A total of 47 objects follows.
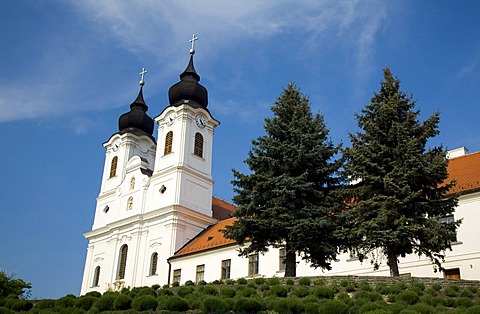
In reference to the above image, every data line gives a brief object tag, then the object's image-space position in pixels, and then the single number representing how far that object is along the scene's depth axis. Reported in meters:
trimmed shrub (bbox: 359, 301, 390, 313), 14.12
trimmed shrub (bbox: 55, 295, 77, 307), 17.58
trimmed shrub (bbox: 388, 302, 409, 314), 14.13
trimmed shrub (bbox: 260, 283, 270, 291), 18.69
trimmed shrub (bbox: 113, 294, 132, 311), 16.41
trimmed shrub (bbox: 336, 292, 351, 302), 16.15
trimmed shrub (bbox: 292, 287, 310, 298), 17.44
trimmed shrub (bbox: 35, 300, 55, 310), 17.58
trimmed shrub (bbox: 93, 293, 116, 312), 16.62
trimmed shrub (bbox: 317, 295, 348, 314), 14.30
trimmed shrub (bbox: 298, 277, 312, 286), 19.17
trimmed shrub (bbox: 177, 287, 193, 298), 19.03
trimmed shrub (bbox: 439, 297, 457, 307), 15.69
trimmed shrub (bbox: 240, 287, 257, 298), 17.81
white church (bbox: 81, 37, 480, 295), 36.84
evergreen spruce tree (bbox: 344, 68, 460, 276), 20.16
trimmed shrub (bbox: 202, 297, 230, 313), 14.87
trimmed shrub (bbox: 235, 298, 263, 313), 14.92
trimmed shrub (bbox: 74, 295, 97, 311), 17.16
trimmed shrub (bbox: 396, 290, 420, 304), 15.83
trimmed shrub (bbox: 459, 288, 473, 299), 16.59
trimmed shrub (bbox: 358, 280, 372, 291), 17.61
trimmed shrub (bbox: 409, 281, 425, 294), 17.00
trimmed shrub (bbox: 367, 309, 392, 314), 12.58
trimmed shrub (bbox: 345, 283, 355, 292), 17.91
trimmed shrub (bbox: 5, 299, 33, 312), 17.98
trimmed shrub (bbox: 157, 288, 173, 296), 19.12
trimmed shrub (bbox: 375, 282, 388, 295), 17.22
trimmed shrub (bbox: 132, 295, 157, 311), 15.78
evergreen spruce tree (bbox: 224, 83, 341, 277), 22.47
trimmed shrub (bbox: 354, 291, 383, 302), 16.14
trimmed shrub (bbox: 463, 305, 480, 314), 13.32
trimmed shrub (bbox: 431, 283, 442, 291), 17.54
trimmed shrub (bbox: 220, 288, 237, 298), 18.00
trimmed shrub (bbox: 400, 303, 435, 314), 13.97
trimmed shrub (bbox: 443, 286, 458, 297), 16.89
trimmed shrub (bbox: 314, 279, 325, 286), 18.79
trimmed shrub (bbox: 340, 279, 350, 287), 18.43
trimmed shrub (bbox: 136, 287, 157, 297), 17.94
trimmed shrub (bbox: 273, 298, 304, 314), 14.84
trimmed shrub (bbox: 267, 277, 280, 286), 19.60
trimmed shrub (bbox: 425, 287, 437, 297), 16.78
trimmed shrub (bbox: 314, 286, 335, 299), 17.05
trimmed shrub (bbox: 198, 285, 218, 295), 18.72
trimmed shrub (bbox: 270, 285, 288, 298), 17.82
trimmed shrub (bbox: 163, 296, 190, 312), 15.42
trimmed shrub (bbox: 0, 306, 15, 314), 16.58
